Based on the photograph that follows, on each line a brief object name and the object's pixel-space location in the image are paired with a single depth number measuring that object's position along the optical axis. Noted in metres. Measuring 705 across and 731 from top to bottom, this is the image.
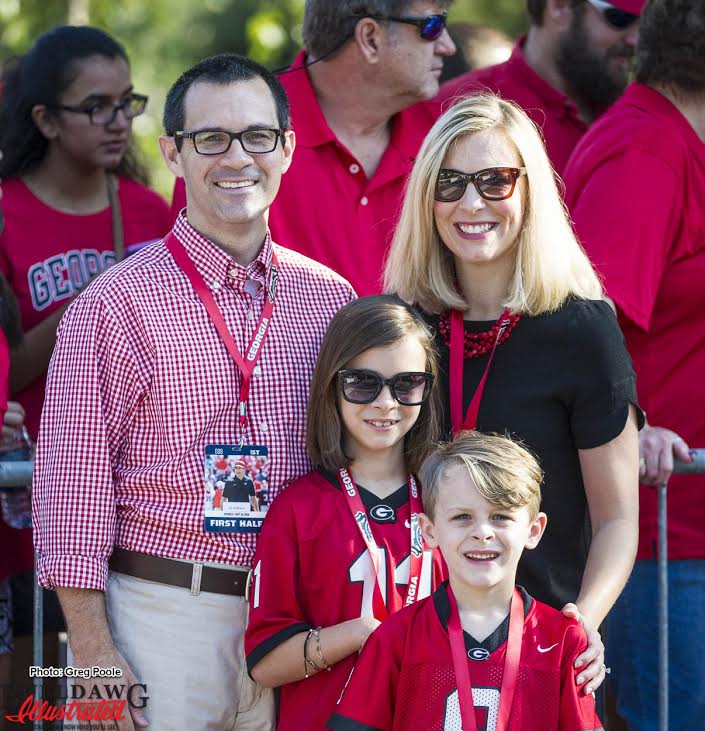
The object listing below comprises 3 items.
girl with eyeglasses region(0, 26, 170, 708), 10.09
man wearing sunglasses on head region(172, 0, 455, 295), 9.52
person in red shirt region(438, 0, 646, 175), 11.27
